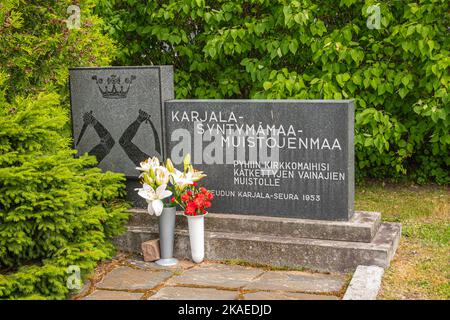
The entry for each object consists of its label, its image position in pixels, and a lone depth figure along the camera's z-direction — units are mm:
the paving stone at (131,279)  5168
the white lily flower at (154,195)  5559
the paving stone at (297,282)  5090
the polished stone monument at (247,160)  5590
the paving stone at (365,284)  4766
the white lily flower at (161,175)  5648
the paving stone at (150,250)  5738
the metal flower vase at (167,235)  5680
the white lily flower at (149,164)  5715
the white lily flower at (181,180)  5668
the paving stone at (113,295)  4914
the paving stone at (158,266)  5590
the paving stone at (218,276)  5191
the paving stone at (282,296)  4871
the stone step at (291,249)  5391
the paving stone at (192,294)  4879
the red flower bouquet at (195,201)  5605
